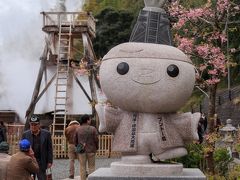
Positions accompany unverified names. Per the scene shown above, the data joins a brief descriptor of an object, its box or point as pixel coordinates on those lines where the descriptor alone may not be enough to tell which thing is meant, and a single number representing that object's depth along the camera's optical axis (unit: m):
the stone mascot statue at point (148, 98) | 7.46
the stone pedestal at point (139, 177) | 7.19
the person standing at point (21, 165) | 7.72
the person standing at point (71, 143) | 13.83
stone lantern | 11.53
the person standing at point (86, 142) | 12.35
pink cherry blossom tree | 12.09
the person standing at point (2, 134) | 13.31
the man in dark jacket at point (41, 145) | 9.37
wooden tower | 23.31
